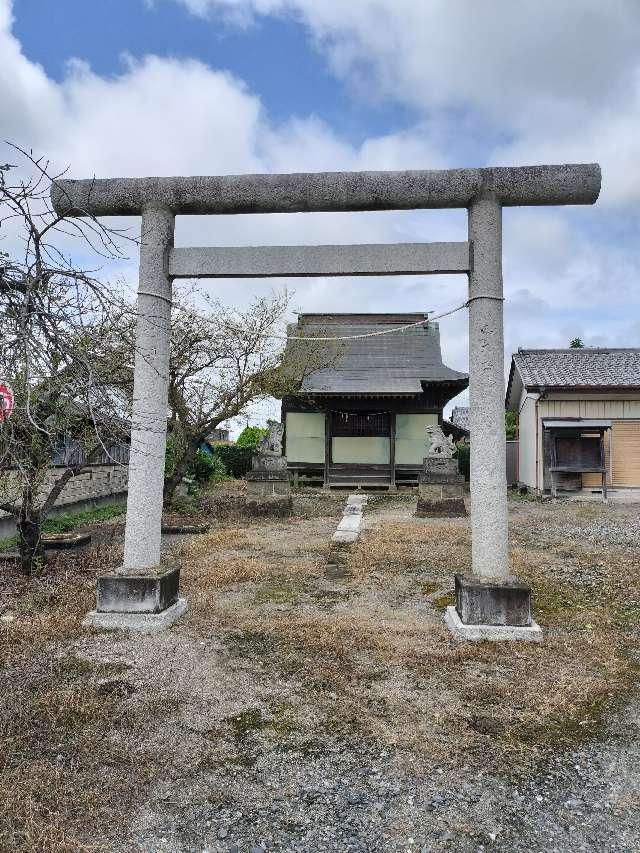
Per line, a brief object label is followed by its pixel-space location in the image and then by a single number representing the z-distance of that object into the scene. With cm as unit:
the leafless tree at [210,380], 1052
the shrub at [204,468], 1604
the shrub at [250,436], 2467
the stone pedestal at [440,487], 1209
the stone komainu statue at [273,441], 1346
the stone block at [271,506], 1210
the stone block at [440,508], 1198
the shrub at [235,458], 2183
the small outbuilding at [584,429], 1531
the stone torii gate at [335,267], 460
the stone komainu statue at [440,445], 1359
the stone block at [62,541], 771
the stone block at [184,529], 961
